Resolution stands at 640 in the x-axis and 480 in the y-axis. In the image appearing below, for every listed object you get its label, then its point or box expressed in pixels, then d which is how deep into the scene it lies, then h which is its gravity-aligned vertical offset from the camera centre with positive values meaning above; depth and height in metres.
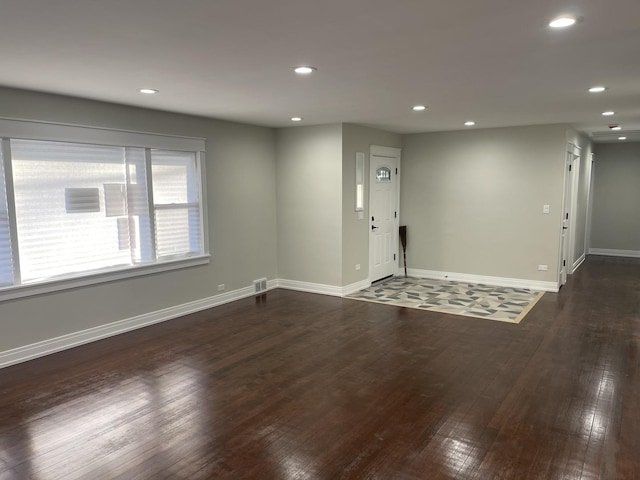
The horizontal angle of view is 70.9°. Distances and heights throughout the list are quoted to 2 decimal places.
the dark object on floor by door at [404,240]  7.55 -0.77
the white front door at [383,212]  6.84 -0.28
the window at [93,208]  3.93 -0.10
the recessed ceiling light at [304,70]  3.14 +0.89
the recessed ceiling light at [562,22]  2.24 +0.87
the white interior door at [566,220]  6.53 -0.42
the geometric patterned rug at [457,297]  5.42 -1.40
